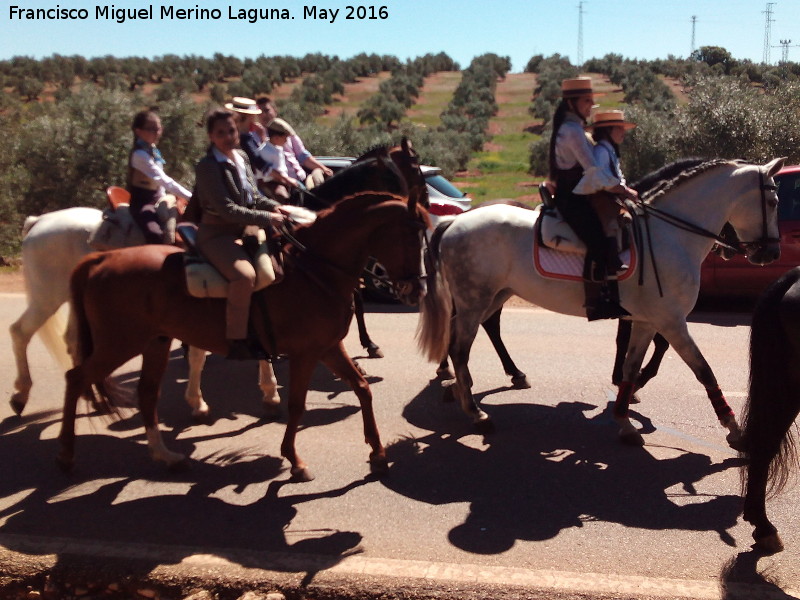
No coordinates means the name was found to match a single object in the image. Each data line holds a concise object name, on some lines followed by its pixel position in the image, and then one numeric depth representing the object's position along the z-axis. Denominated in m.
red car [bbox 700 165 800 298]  10.95
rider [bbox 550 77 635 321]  6.53
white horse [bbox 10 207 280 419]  7.59
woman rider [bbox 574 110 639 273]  6.50
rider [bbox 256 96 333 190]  9.32
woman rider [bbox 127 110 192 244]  7.37
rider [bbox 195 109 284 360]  5.77
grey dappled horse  6.60
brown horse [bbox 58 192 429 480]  5.91
